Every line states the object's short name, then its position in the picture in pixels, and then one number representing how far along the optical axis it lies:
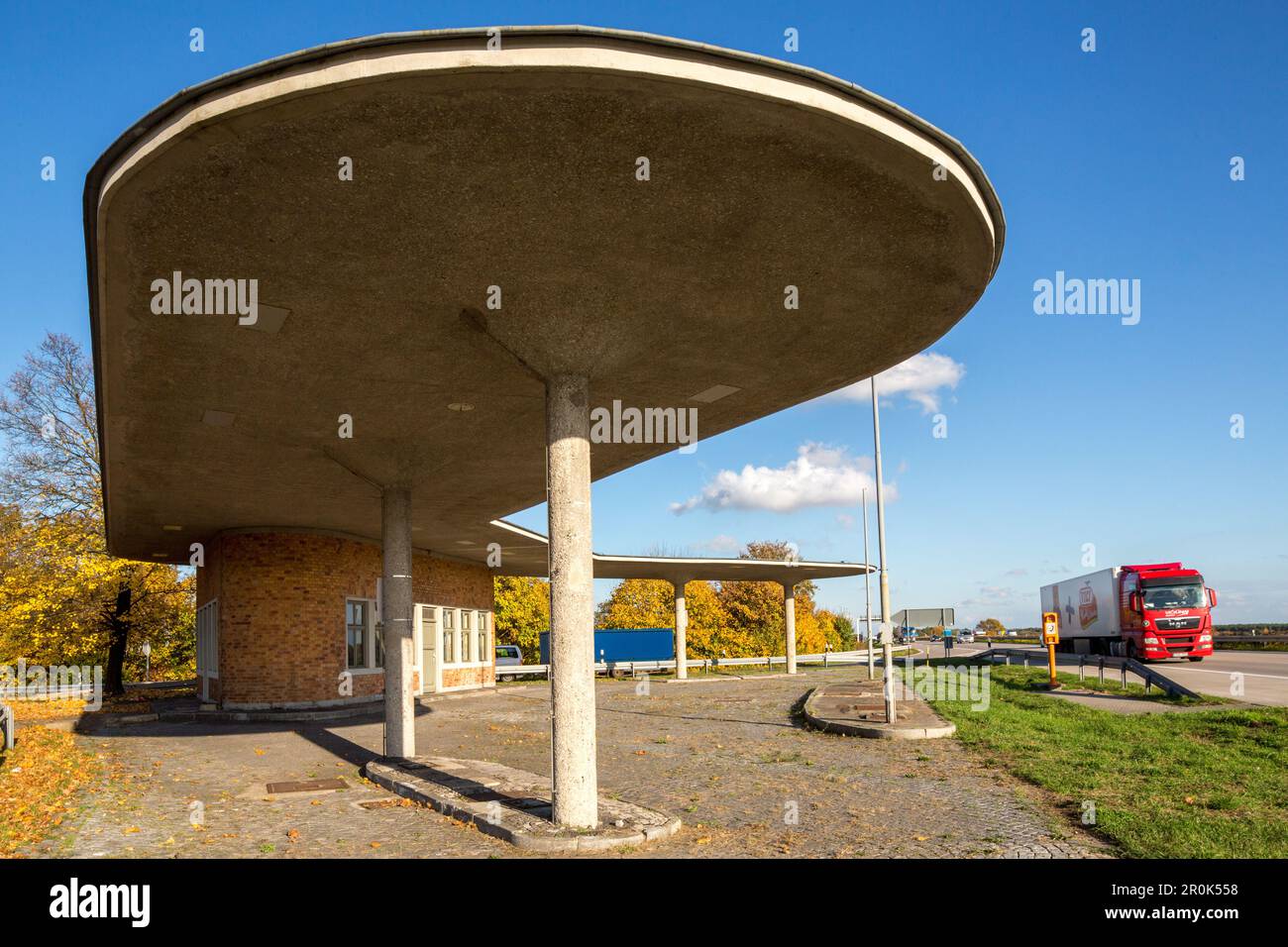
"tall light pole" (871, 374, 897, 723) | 16.03
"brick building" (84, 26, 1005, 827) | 5.30
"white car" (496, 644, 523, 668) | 44.91
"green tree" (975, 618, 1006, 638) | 170.59
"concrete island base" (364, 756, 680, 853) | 7.67
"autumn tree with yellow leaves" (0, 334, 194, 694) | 25.44
